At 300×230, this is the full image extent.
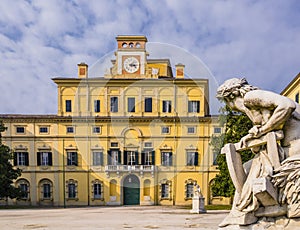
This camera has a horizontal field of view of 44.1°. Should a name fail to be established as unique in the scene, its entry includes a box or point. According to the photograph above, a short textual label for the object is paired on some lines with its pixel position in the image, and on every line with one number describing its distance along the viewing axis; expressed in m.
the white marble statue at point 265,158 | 4.31
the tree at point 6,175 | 31.52
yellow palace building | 40.75
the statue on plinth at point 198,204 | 20.25
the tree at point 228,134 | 26.25
